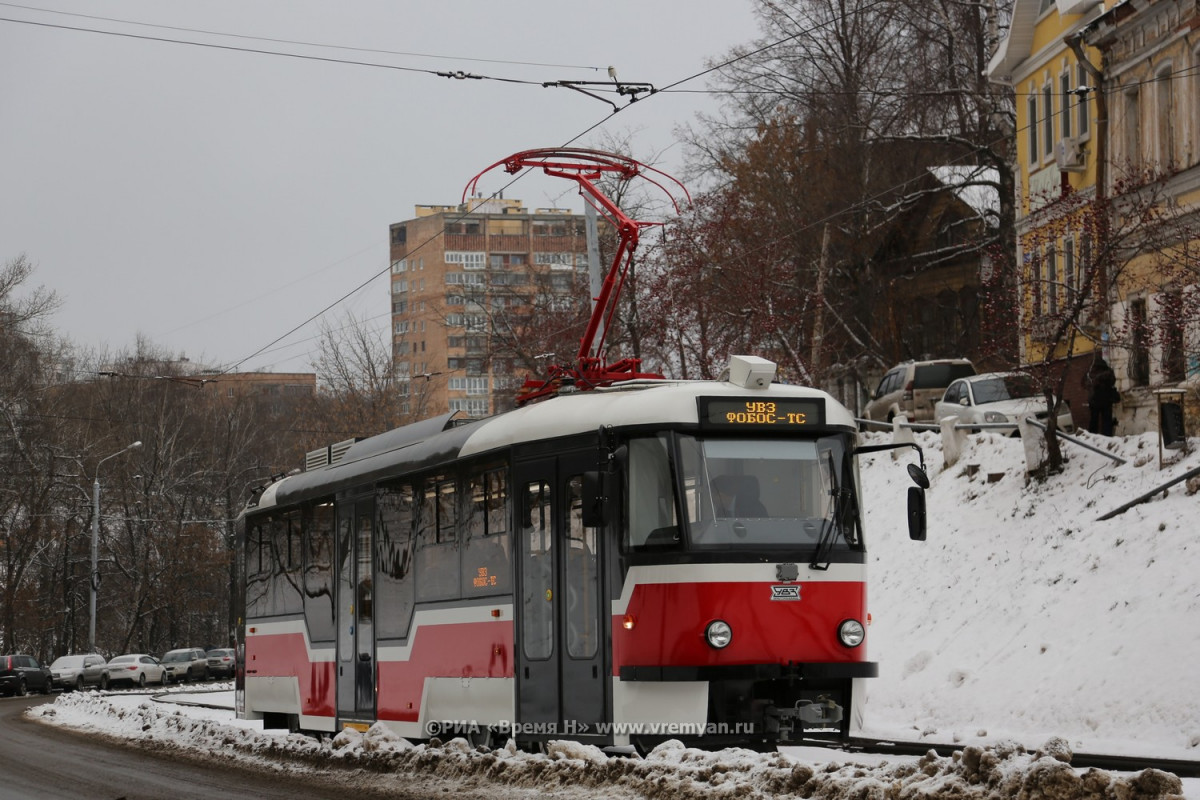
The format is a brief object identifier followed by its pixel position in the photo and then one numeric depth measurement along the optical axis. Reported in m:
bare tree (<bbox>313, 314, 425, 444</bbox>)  70.81
